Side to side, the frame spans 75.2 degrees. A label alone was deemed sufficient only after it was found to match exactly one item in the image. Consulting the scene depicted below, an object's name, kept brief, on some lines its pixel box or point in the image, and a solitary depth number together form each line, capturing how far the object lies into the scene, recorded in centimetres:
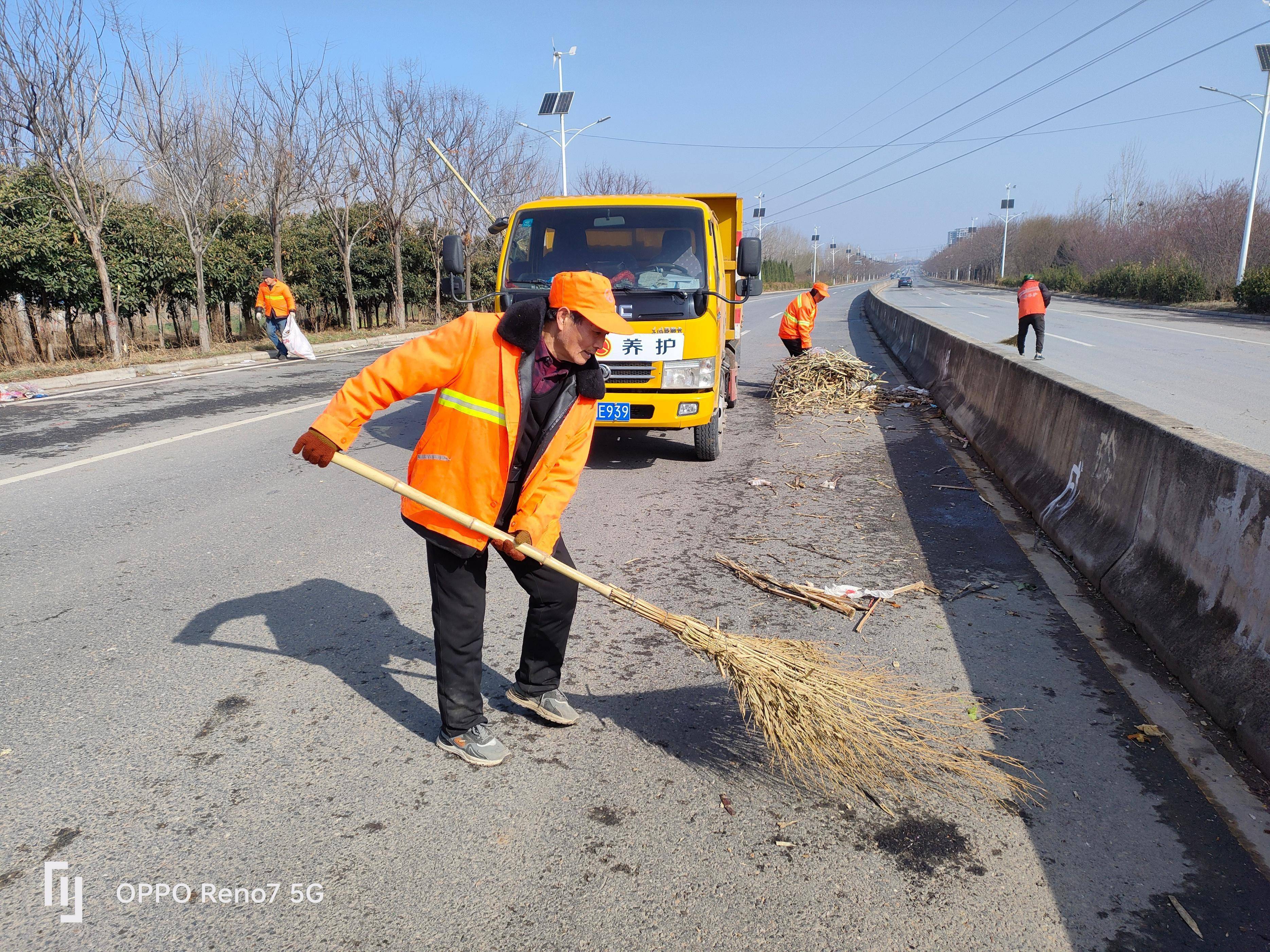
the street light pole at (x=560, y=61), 3419
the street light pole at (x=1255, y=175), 3006
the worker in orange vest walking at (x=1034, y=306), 1418
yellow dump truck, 700
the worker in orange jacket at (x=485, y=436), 276
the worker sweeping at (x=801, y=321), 1145
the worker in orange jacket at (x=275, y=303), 1600
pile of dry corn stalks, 1079
